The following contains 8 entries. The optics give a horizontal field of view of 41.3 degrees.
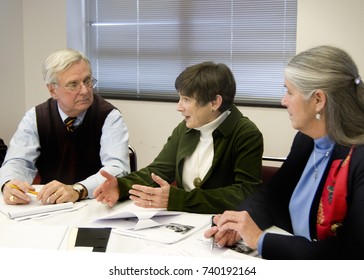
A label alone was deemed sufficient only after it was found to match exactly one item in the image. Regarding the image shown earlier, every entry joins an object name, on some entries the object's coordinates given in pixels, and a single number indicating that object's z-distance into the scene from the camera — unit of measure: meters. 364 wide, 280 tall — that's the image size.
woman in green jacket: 2.05
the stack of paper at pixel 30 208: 1.82
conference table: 1.49
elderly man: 2.39
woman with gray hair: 1.39
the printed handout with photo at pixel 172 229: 1.59
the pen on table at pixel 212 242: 1.52
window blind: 3.72
